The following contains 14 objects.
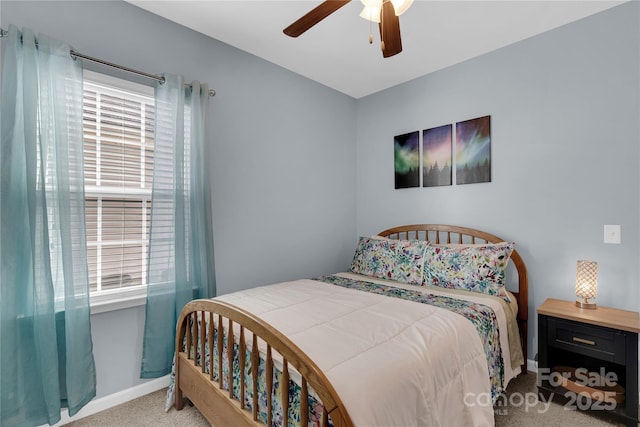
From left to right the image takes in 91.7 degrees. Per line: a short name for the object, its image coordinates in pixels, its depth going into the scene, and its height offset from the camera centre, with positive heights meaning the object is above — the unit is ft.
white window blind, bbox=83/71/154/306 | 6.41 +0.71
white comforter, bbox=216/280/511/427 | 3.76 -2.03
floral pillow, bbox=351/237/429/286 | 8.58 -1.46
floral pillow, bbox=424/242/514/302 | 7.37 -1.46
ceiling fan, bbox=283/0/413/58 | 4.81 +3.13
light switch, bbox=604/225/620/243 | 6.84 -0.60
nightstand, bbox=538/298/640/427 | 5.73 -2.84
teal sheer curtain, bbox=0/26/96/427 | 5.18 -0.42
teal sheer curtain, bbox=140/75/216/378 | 6.89 -0.12
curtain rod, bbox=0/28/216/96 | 5.78 +3.02
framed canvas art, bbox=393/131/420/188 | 10.37 +1.72
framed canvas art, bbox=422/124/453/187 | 9.61 +1.70
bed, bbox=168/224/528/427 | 3.75 -2.11
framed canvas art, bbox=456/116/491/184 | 8.81 +1.70
